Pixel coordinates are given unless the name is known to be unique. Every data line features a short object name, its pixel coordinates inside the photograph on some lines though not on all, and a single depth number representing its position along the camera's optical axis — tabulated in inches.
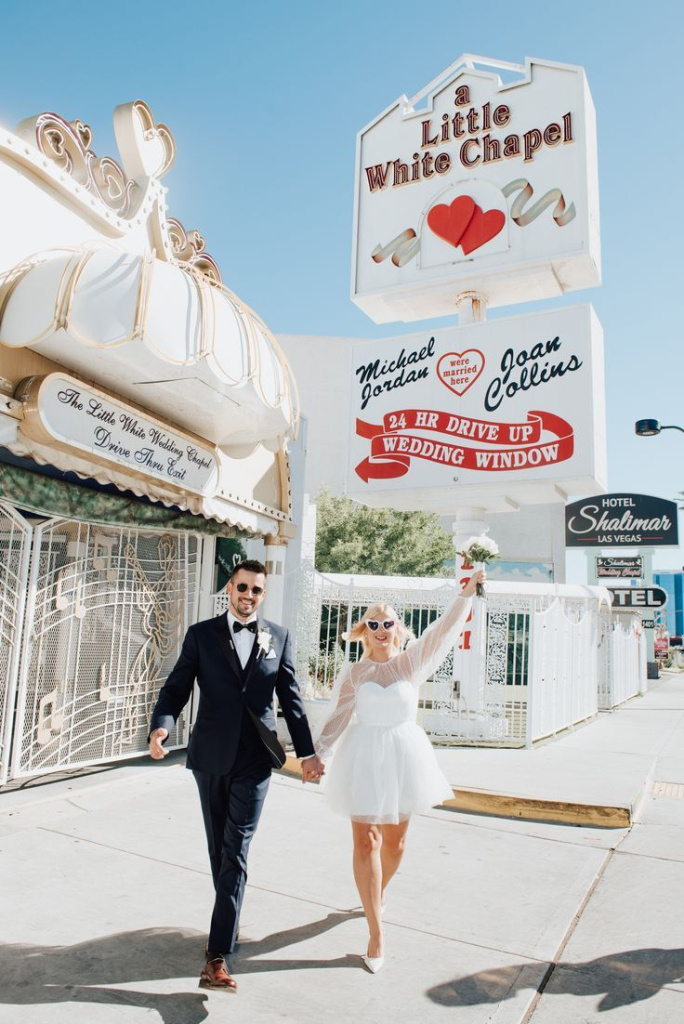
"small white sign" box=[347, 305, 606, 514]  411.5
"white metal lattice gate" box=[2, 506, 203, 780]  270.4
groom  134.3
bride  146.6
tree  1052.5
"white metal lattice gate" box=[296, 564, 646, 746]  408.5
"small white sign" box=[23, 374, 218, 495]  226.7
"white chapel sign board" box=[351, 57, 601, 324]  440.5
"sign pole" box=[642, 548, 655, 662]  1178.6
